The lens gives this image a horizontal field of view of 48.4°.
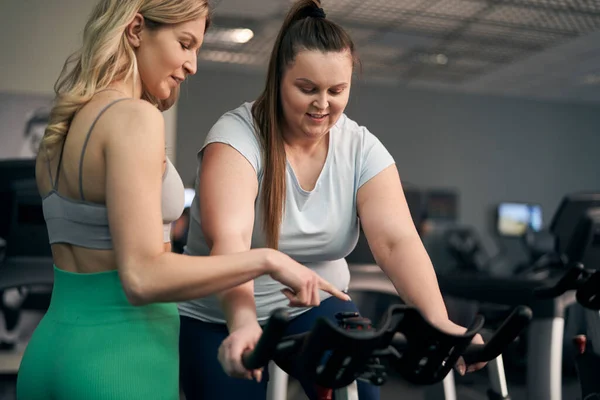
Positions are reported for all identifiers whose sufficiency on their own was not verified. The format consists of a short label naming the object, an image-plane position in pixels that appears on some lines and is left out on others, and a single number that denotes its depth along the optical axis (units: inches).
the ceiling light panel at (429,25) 225.5
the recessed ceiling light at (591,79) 304.8
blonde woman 39.7
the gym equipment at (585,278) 65.4
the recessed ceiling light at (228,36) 241.4
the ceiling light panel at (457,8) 206.5
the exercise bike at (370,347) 34.3
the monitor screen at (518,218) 332.8
